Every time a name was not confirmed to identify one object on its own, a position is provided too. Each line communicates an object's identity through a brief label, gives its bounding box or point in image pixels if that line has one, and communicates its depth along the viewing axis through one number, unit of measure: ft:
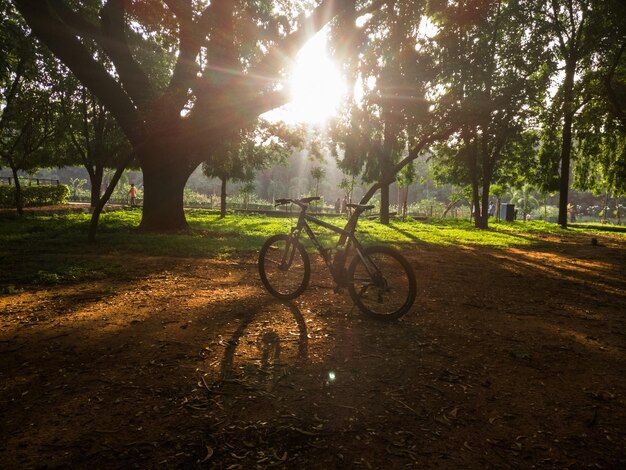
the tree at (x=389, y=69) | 40.93
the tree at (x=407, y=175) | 91.81
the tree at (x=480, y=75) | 38.27
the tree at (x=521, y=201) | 228.02
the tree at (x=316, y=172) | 116.16
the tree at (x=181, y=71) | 32.71
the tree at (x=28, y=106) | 51.85
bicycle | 13.53
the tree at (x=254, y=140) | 45.01
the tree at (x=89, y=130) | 60.75
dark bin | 101.03
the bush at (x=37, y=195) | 60.85
